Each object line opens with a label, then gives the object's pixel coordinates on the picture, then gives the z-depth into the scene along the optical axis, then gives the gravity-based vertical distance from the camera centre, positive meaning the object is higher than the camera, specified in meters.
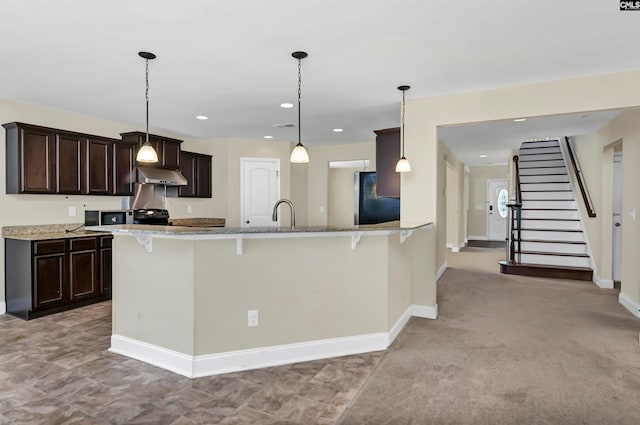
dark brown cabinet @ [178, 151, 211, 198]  6.22 +0.50
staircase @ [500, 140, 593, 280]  6.29 -0.39
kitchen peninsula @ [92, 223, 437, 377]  2.72 -0.72
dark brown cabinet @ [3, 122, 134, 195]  4.12 +0.49
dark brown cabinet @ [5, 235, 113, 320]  4.03 -0.81
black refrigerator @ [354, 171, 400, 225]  7.03 -0.01
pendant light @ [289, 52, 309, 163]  3.49 +0.46
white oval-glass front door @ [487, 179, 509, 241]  11.13 -0.13
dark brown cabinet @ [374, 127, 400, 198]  4.56 +0.54
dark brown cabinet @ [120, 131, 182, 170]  5.29 +0.86
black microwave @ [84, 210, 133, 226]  5.03 -0.19
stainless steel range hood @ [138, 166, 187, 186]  5.23 +0.39
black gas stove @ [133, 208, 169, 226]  5.40 -0.19
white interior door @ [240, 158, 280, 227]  6.83 +0.26
